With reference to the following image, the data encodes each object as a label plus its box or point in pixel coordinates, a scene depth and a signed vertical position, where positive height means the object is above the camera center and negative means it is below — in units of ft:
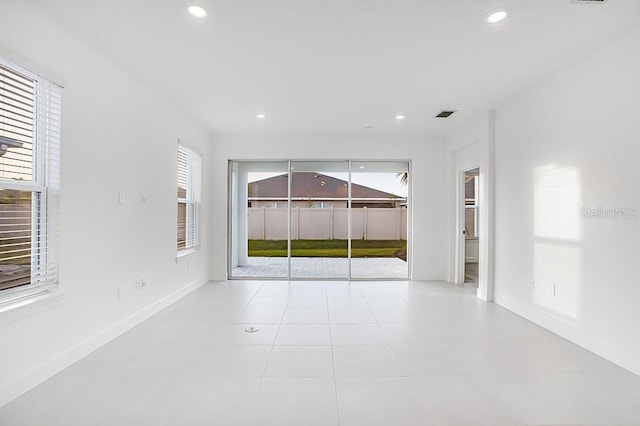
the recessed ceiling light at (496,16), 7.68 +4.81
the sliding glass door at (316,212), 20.71 +0.27
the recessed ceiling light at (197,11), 7.60 +4.82
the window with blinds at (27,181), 7.27 +0.79
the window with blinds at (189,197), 16.43 +0.97
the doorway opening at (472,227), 24.38 -0.81
